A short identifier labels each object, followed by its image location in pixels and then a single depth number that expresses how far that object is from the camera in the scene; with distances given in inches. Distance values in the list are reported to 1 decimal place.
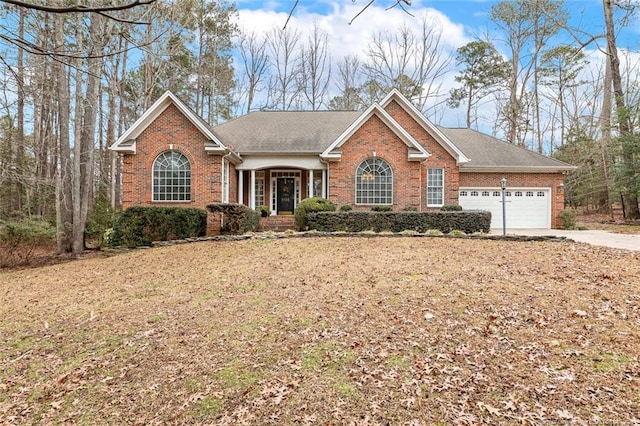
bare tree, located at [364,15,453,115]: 1084.5
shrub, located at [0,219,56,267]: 441.1
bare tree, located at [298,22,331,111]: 1155.3
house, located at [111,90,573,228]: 561.9
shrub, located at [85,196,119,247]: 543.2
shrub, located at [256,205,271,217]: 639.8
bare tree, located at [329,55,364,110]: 1195.9
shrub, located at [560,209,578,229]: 633.0
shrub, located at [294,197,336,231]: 533.6
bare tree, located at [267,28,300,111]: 1139.3
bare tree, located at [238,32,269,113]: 1136.8
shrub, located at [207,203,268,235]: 481.7
